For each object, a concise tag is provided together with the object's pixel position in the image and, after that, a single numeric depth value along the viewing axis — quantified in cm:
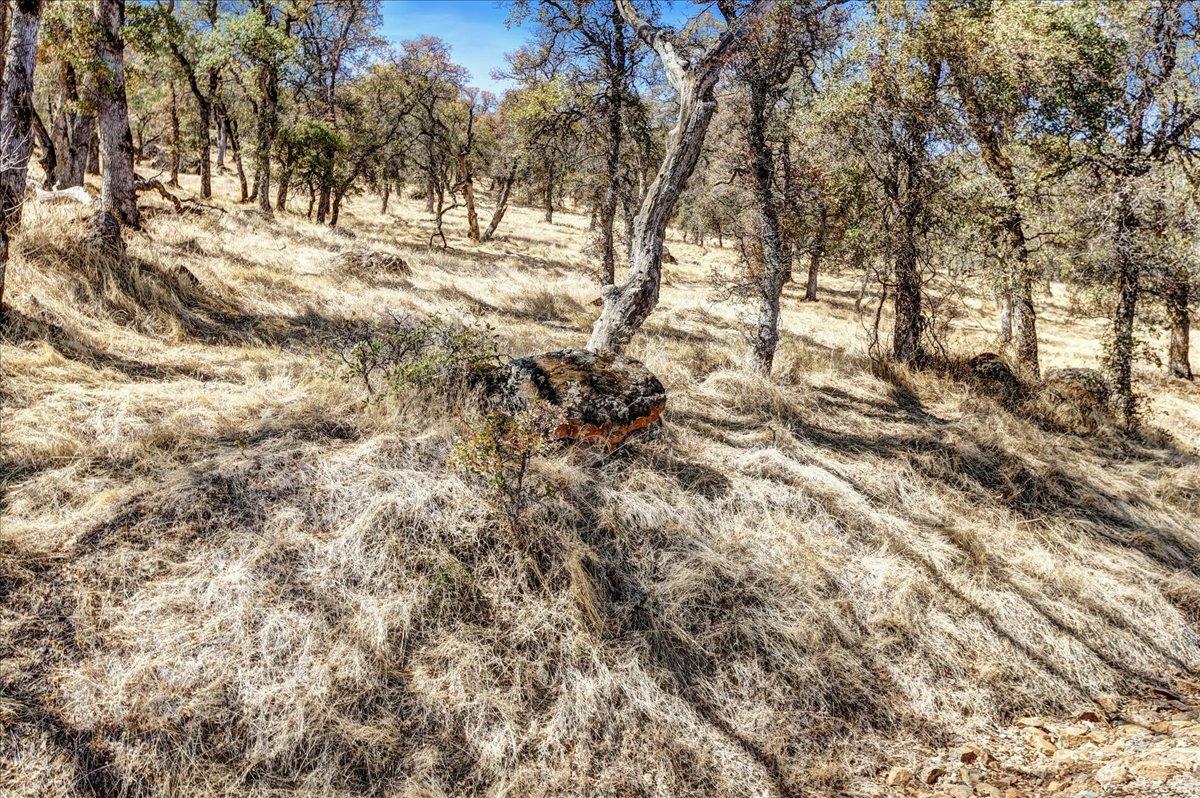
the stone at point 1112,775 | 320
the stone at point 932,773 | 354
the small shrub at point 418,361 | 530
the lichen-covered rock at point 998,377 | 890
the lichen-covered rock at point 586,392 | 521
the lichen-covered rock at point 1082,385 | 916
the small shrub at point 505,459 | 418
